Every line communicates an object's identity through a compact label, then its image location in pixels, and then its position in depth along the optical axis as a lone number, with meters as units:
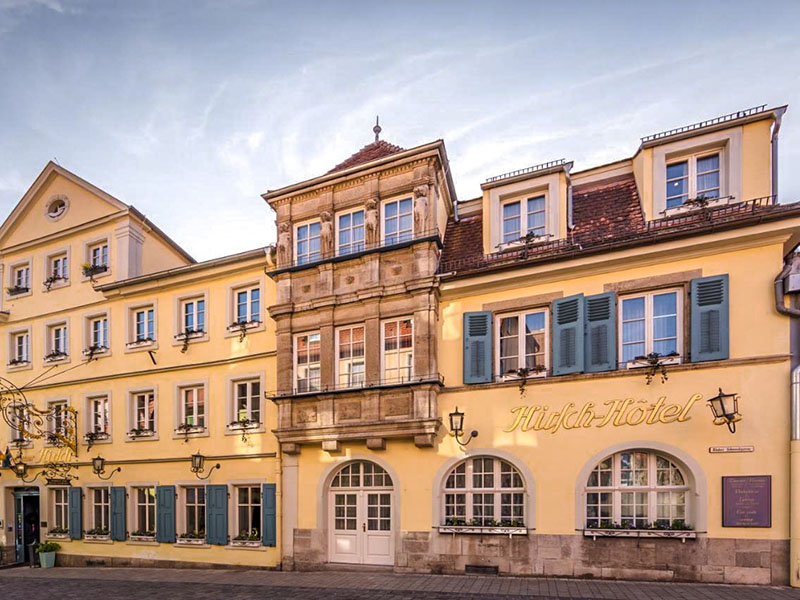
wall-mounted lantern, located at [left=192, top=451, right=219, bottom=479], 15.55
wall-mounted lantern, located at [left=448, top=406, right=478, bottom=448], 12.61
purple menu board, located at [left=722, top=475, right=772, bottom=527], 10.13
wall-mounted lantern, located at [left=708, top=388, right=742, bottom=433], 10.15
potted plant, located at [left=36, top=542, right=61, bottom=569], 17.48
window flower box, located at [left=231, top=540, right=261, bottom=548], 14.75
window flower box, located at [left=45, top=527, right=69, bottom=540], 17.86
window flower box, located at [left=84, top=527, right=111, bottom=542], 17.09
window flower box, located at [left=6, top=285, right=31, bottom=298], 20.11
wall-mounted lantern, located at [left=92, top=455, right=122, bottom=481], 17.20
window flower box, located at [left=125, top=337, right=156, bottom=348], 17.20
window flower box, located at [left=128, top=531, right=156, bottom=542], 16.36
